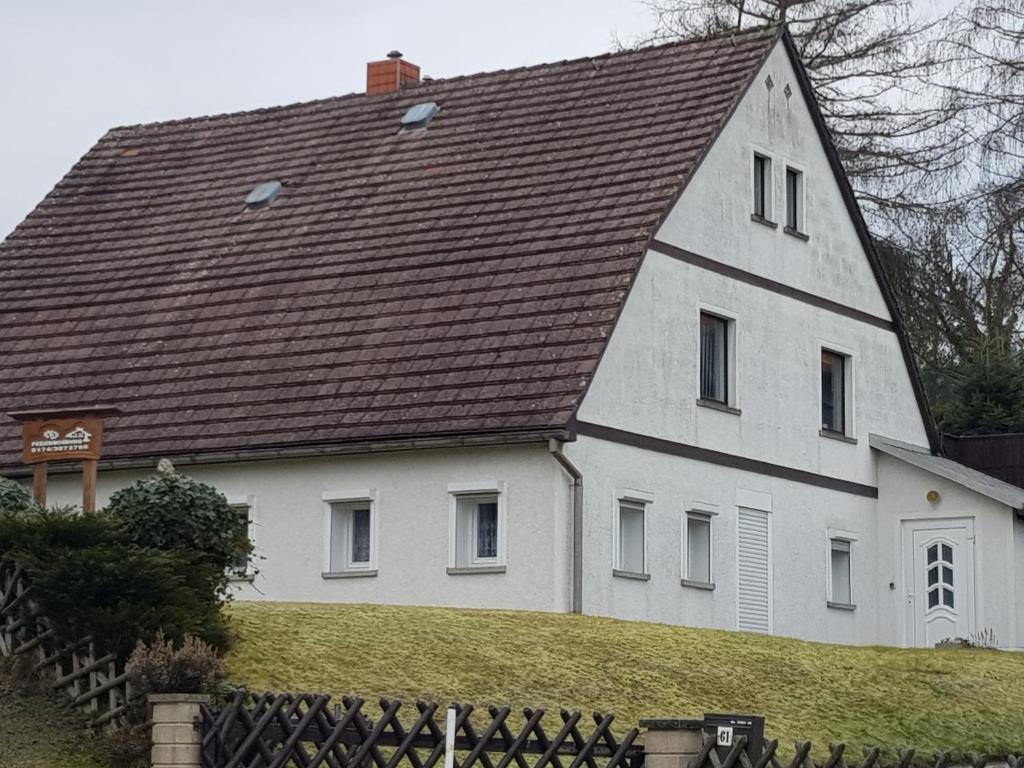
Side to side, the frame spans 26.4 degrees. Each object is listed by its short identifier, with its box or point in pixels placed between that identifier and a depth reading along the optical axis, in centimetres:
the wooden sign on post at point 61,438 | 2352
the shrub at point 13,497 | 2202
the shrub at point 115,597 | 1892
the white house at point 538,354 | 2895
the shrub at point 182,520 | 2075
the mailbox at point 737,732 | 1409
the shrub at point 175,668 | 1769
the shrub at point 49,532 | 1990
